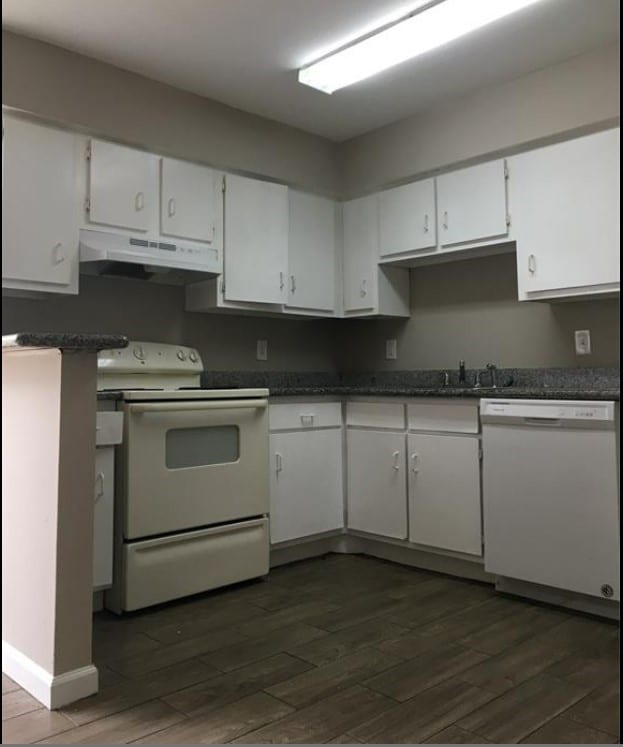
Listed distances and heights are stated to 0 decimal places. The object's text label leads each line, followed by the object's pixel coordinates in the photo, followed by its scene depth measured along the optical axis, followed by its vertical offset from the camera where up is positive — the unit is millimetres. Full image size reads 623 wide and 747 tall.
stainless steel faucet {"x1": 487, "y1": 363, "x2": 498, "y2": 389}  3501 +10
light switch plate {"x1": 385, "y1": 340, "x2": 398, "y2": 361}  4074 +155
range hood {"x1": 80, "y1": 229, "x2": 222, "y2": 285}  2916 +543
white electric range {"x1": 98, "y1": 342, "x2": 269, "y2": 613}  2596 -461
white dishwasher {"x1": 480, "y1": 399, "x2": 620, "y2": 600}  2455 -468
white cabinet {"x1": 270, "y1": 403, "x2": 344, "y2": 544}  3244 -509
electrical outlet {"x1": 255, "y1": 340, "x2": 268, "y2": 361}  3954 +147
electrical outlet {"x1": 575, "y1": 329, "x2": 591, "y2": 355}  3179 +162
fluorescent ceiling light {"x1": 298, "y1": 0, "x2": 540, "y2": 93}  2490 +1388
